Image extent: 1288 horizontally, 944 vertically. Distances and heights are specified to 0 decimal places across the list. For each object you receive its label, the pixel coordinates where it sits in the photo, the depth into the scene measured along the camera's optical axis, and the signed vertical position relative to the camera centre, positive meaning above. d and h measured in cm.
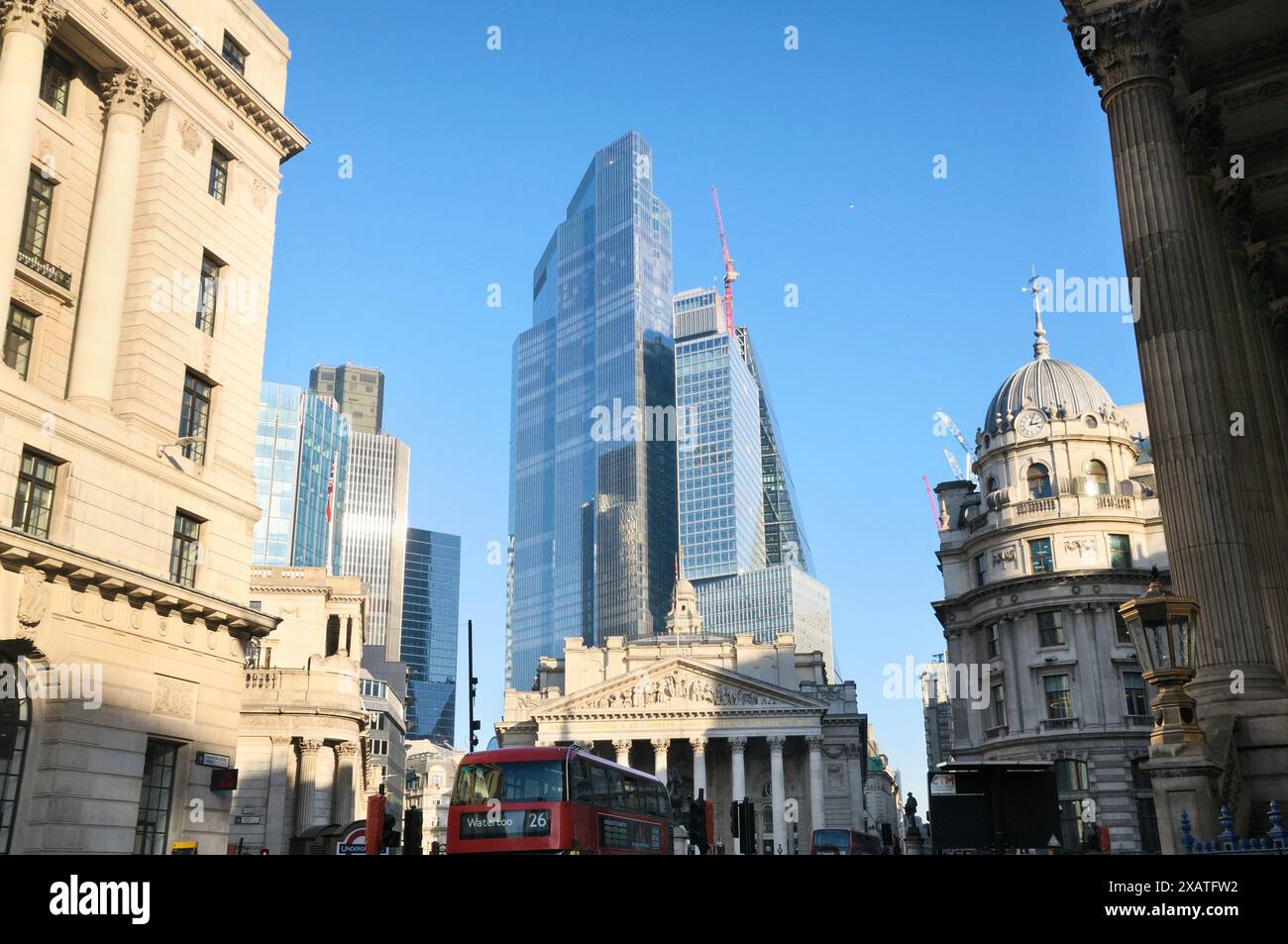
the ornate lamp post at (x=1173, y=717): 1544 +127
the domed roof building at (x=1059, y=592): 5972 +1239
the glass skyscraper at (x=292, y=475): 17350 +5520
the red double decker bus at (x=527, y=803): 2500 +18
